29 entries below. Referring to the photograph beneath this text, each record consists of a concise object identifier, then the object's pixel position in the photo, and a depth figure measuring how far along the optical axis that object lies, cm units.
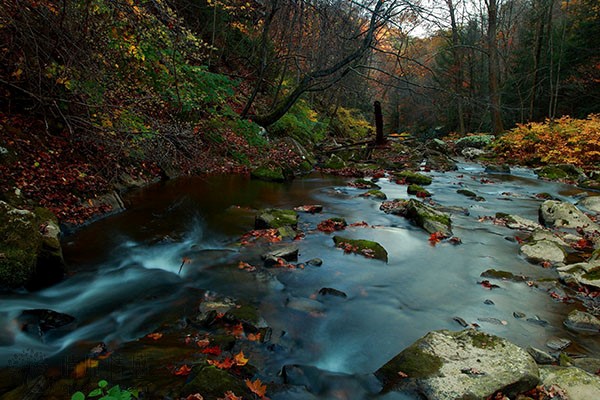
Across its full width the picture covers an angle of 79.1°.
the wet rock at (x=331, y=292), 479
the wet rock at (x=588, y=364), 322
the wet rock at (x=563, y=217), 777
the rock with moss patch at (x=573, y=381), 267
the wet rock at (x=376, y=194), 1053
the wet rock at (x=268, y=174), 1211
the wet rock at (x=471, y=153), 2058
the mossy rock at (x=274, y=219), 704
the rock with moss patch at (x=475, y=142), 2179
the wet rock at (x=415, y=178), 1315
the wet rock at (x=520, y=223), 783
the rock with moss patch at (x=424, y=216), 753
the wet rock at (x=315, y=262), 564
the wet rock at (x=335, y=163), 1576
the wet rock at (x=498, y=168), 1606
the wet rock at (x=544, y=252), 592
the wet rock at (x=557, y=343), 370
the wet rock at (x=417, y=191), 1111
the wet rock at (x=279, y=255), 552
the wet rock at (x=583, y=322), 400
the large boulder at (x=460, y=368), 279
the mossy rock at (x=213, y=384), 249
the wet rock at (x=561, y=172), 1380
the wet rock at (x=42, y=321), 362
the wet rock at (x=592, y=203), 928
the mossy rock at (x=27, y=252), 400
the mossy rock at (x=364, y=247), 610
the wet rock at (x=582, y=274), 487
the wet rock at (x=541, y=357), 341
